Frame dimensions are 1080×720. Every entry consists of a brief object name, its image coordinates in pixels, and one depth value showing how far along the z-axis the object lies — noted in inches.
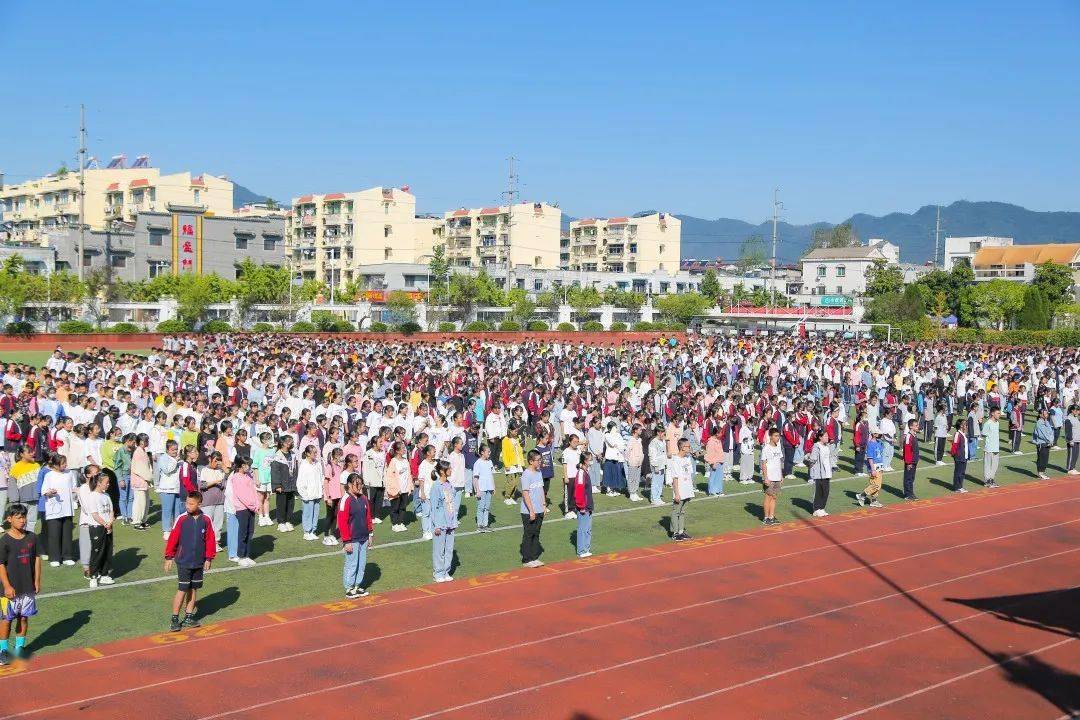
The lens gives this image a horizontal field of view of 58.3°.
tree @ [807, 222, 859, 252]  5398.6
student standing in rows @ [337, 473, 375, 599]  434.0
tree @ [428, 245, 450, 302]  2694.4
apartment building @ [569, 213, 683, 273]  4165.8
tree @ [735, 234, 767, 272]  5364.2
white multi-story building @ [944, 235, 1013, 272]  4005.9
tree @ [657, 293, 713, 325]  2726.4
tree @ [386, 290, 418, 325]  2474.2
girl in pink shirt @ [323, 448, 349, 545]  528.4
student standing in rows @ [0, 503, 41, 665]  350.0
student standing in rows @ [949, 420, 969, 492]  722.2
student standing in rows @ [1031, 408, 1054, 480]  808.9
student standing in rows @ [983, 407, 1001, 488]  762.8
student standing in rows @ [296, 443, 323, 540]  527.2
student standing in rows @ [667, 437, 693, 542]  568.4
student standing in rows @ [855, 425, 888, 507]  680.4
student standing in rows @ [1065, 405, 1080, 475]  828.0
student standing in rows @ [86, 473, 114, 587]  433.4
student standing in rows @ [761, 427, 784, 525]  610.2
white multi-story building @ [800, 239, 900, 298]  3705.7
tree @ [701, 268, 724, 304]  3461.6
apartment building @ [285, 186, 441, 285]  3690.9
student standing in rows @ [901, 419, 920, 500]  701.9
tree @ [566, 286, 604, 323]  2842.0
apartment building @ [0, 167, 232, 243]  3575.3
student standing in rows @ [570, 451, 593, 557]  510.6
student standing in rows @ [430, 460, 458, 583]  475.2
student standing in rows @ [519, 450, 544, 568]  496.4
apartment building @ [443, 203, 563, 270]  3873.0
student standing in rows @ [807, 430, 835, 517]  633.6
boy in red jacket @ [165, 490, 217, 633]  390.0
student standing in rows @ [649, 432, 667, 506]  666.8
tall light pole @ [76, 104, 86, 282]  2395.2
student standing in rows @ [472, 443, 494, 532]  563.2
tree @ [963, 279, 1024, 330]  2544.3
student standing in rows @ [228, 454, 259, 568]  479.5
